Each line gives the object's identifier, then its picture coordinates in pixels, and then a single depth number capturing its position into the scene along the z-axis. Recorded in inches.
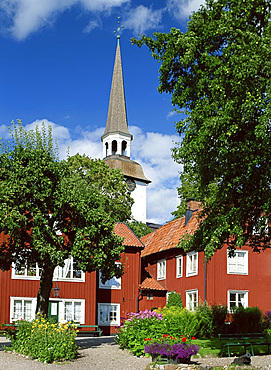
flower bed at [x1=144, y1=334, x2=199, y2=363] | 577.9
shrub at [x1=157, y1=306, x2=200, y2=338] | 791.7
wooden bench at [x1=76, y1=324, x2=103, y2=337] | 1221.1
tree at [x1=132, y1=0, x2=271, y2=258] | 652.1
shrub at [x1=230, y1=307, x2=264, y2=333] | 1097.4
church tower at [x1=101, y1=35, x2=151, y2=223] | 3346.5
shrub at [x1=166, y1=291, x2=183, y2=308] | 1330.0
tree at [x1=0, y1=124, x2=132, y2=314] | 748.0
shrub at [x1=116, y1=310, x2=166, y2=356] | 740.6
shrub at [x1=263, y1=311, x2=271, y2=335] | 1125.9
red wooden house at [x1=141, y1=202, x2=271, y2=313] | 1293.1
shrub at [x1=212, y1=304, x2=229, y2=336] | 1074.1
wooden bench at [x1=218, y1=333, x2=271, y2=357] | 652.3
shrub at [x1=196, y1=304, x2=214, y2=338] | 971.9
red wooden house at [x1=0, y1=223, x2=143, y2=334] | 1184.8
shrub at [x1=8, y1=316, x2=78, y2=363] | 672.4
